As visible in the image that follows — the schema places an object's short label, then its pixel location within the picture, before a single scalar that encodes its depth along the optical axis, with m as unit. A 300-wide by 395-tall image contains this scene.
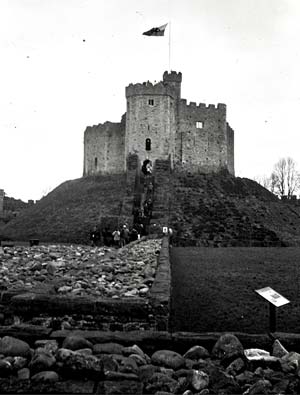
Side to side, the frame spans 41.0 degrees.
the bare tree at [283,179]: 66.75
